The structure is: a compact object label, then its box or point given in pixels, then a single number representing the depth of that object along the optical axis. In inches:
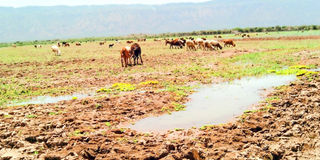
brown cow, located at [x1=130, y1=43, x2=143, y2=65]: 736.3
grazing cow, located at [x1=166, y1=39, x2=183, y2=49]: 1296.3
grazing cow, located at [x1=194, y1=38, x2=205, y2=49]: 1159.3
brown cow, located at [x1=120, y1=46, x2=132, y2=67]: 716.0
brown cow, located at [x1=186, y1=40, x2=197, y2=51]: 1148.4
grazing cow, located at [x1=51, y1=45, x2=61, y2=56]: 1242.6
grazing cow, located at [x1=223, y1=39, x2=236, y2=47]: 1249.8
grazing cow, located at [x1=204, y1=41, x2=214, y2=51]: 1100.9
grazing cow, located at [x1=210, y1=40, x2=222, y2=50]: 1128.8
